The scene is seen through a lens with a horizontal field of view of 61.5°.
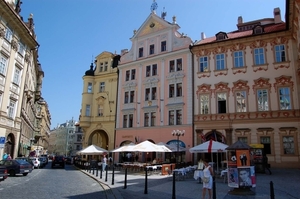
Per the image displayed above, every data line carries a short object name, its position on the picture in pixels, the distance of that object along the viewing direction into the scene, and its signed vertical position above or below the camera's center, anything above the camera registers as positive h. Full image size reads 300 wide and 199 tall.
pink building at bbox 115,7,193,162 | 30.58 +8.25
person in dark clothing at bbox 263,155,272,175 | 20.20 -0.59
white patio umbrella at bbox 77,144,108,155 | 28.56 -0.07
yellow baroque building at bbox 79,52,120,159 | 37.41 +7.73
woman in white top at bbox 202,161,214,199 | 9.83 -1.06
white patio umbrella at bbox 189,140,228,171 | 18.61 +0.42
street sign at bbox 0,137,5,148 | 18.77 +0.52
